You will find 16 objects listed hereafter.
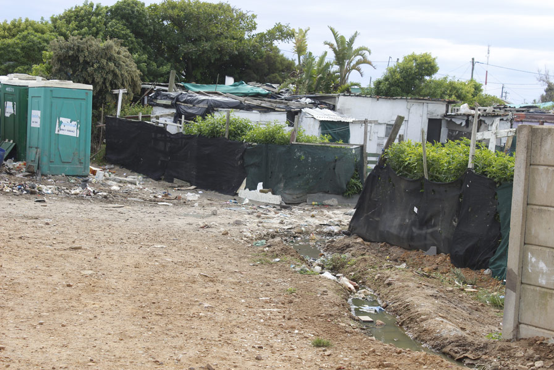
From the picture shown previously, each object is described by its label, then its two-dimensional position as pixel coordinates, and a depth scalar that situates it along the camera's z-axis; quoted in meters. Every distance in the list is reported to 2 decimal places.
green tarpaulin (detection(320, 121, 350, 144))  25.00
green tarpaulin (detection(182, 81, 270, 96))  27.91
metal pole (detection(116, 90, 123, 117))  21.25
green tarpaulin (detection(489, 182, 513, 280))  7.84
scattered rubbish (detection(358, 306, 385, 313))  7.12
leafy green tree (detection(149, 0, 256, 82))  35.75
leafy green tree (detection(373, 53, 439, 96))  32.88
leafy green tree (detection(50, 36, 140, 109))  21.53
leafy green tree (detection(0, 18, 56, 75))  37.47
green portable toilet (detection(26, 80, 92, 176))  14.35
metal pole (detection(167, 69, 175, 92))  26.25
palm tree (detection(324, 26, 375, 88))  32.84
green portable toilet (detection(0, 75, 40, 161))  15.30
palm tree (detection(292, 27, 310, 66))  35.88
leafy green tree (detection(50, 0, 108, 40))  33.08
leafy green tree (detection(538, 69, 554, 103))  51.01
